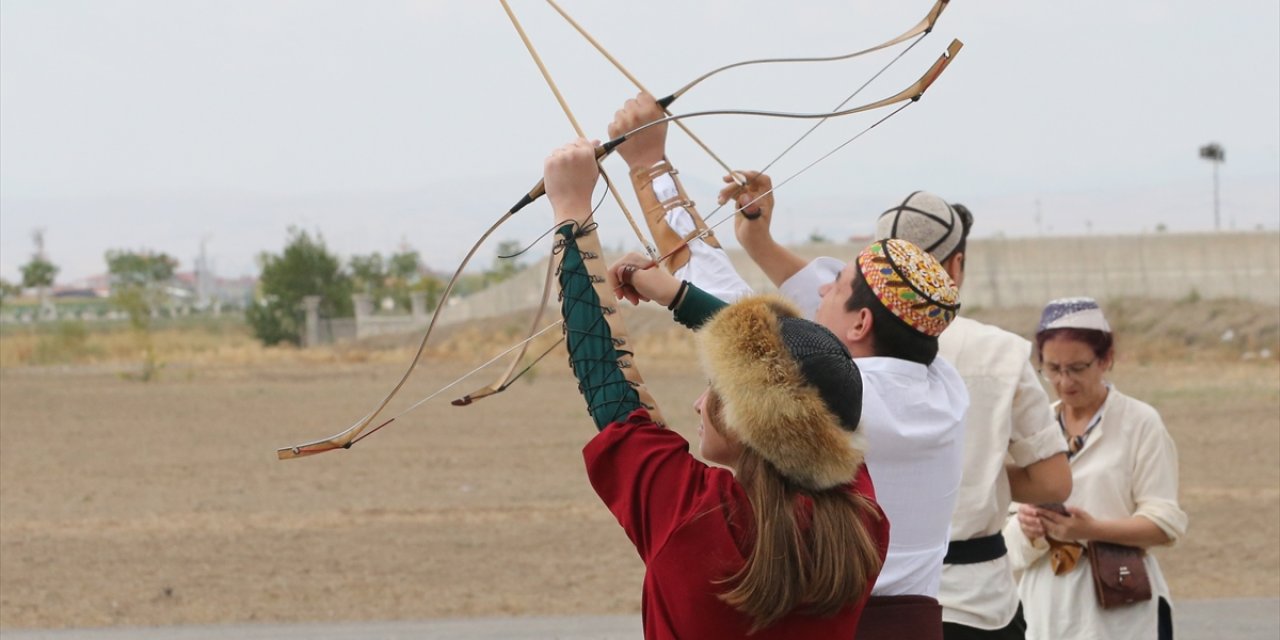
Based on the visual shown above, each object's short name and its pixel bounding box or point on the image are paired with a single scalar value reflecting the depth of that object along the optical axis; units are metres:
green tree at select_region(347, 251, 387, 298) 94.00
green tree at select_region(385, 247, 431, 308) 124.44
